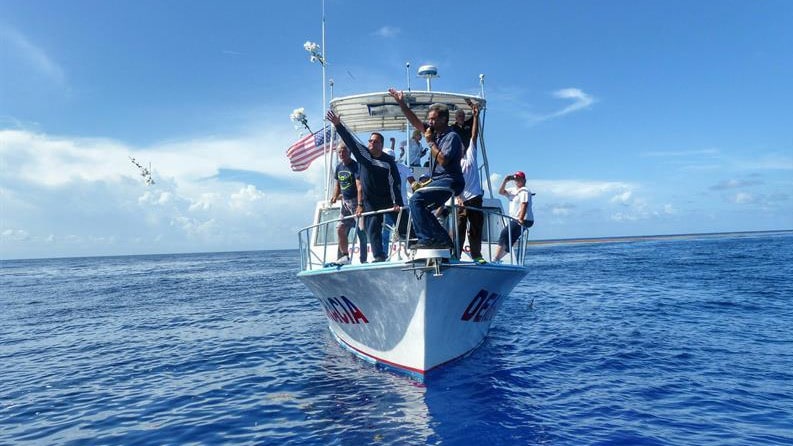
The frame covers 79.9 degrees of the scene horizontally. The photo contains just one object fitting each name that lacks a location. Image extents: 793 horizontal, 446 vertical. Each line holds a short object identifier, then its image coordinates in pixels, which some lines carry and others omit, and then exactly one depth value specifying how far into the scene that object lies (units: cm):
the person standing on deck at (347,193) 859
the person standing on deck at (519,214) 958
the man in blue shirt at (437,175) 676
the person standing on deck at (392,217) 864
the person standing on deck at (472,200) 837
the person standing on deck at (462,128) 838
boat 739
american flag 1398
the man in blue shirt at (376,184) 771
